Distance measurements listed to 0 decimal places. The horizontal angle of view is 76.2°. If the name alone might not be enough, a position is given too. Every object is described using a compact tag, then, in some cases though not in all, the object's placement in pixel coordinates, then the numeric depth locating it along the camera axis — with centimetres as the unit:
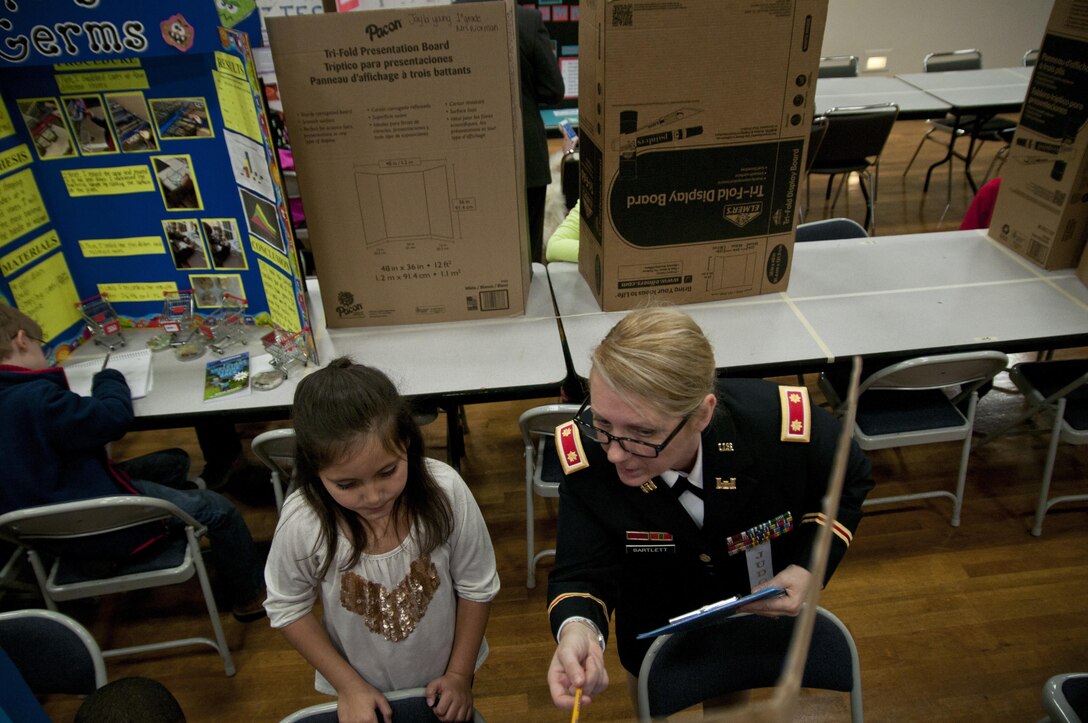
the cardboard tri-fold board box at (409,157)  176
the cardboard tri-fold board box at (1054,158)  218
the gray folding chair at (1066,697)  118
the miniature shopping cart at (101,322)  224
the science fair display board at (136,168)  171
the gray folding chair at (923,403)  200
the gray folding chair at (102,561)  167
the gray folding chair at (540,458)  194
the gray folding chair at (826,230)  284
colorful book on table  202
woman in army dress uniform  104
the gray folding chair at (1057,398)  221
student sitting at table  168
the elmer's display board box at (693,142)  182
